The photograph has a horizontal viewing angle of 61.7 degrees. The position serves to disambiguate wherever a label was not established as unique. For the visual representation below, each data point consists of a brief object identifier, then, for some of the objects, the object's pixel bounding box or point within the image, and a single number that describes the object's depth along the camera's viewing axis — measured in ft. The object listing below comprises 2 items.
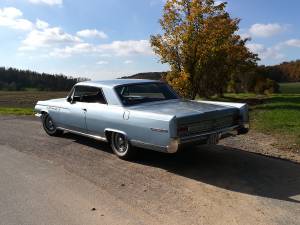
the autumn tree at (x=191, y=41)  40.97
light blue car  12.72
